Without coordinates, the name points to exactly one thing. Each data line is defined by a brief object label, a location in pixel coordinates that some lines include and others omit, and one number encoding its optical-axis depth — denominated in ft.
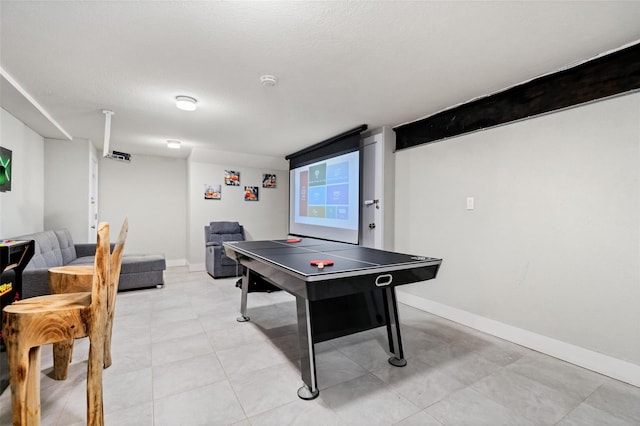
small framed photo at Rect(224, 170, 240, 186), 21.35
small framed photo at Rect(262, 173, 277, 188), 23.09
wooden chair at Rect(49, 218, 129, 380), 6.82
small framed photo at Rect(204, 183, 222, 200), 20.57
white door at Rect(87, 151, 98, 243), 16.81
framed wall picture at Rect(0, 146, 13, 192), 10.80
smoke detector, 8.68
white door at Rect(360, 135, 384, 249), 13.79
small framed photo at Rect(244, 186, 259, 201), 22.25
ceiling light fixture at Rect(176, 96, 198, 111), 10.33
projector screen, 14.71
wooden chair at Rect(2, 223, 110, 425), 4.48
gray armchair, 17.49
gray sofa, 10.71
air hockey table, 6.01
